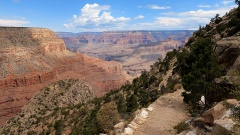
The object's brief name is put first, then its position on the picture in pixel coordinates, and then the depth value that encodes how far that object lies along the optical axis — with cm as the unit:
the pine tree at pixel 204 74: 1185
